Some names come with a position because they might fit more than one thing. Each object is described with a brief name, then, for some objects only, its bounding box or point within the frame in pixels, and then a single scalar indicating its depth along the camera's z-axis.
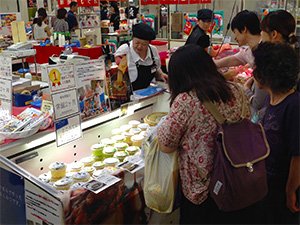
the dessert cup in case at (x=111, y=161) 2.28
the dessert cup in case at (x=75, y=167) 2.25
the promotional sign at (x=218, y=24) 7.78
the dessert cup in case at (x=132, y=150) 2.46
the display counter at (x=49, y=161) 1.73
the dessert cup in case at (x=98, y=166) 2.28
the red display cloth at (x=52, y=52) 7.29
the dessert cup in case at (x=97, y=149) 2.44
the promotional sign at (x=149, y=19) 9.17
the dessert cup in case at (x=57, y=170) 2.13
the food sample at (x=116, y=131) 2.68
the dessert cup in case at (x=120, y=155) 2.39
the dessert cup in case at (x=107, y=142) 2.55
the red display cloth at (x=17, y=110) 2.66
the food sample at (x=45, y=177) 2.09
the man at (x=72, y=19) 10.00
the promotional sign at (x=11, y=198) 1.71
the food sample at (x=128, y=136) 2.64
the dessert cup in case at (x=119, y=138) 2.61
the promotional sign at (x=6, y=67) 2.52
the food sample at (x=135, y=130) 2.67
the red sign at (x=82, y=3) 8.95
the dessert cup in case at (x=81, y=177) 2.05
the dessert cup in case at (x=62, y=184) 1.96
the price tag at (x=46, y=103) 2.35
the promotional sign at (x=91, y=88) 2.31
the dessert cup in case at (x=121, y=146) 2.52
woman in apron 3.26
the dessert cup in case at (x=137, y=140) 2.56
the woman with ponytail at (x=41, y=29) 9.69
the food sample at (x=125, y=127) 2.71
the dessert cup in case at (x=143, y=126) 2.75
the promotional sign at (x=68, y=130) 2.12
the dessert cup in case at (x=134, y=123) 2.80
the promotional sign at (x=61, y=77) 2.08
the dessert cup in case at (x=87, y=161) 2.34
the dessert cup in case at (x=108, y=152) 2.43
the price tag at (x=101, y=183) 1.82
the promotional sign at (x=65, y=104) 2.08
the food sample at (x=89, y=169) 2.22
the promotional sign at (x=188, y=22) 8.23
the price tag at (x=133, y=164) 2.06
